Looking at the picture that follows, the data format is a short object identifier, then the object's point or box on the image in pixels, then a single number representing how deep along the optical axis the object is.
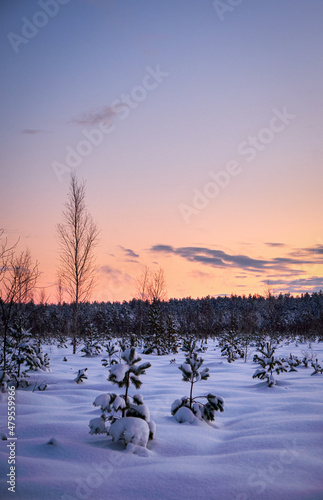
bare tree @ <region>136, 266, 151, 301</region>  23.93
